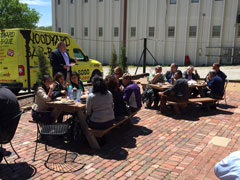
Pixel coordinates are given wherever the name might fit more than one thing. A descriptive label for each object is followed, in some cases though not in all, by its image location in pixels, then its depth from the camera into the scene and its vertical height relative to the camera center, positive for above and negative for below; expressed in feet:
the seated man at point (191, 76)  27.85 -2.47
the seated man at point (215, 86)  24.14 -3.09
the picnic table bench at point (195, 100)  22.43 -4.43
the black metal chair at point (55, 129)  13.14 -4.26
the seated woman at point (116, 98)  16.06 -2.99
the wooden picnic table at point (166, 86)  23.61 -3.14
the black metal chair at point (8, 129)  11.57 -3.68
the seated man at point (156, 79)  25.34 -2.61
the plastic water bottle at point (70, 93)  16.62 -2.75
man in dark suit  21.32 -0.47
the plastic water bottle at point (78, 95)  16.54 -2.86
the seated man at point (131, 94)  18.33 -3.01
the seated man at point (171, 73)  26.95 -2.09
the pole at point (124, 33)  48.89 +4.38
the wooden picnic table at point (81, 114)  14.83 -3.70
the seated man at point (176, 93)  21.95 -3.61
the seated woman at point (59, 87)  17.25 -2.51
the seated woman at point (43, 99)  15.43 -2.97
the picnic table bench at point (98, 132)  14.35 -4.65
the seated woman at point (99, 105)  14.26 -3.02
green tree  122.11 +20.26
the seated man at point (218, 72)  26.58 -1.85
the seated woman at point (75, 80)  19.85 -2.15
